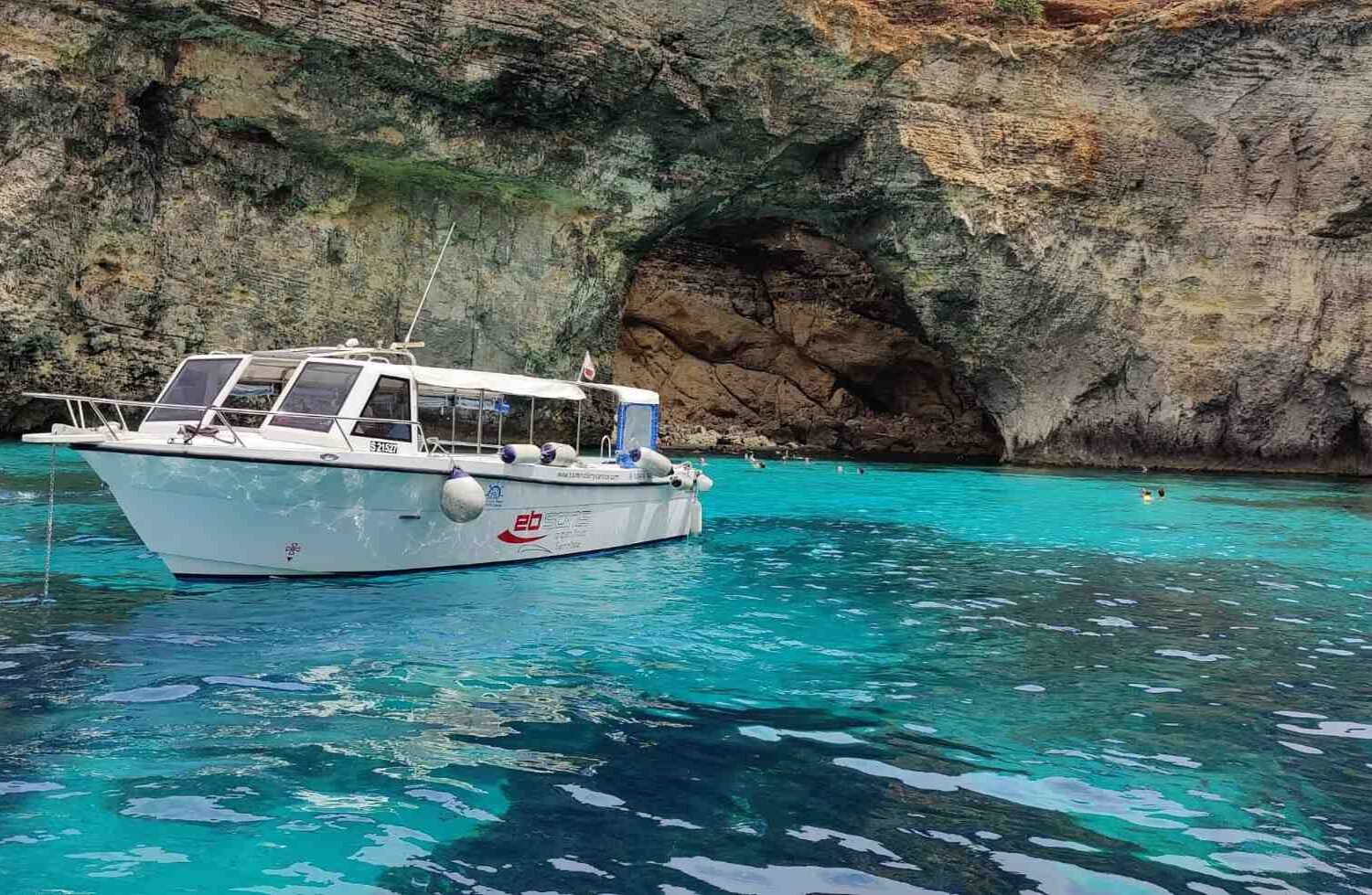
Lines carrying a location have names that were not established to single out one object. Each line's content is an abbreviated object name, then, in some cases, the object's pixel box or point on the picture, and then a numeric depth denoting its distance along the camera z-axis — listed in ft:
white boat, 34.63
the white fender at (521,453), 41.45
